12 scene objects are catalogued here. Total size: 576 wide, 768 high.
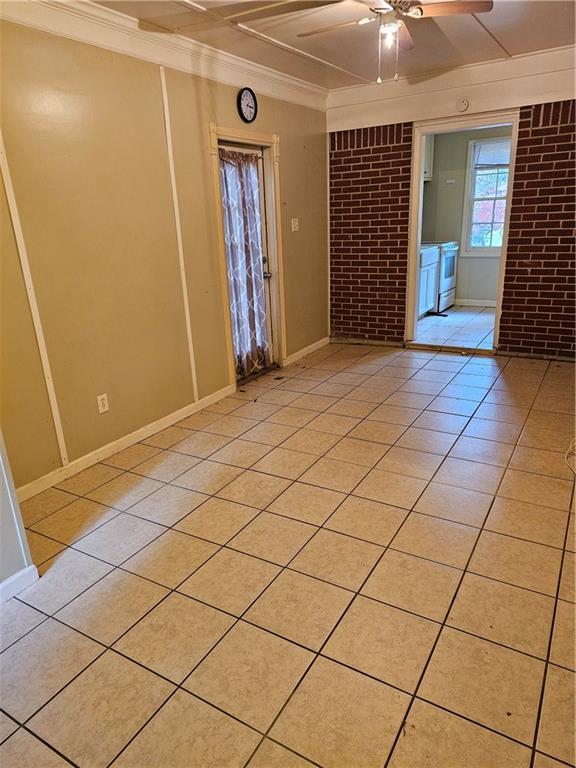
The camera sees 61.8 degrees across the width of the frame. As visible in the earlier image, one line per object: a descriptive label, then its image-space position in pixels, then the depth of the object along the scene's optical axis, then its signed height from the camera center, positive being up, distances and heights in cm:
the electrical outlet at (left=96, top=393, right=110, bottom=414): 292 -97
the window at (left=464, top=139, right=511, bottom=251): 637 +34
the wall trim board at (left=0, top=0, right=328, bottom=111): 233 +109
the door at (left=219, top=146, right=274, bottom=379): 387 -22
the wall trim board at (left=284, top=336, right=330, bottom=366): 483 -126
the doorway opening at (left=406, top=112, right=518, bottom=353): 600 -16
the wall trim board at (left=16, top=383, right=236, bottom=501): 263 -129
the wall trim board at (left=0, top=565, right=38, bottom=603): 188 -131
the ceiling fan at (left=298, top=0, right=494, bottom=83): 249 +107
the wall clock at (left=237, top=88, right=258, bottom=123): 371 +93
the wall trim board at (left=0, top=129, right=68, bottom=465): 229 -30
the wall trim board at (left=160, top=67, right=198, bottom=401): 309 +3
